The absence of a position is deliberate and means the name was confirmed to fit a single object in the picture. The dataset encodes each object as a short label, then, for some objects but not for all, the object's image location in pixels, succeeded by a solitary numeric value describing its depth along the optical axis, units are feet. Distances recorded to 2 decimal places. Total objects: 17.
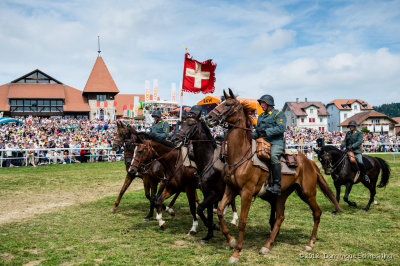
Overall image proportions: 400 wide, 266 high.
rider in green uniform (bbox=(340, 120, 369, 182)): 34.14
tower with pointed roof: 197.36
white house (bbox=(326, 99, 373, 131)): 295.89
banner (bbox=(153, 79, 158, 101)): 163.98
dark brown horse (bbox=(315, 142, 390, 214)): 33.94
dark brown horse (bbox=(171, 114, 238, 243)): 22.20
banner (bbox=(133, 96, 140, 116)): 160.76
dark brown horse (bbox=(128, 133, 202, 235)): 24.62
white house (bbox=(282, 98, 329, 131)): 273.95
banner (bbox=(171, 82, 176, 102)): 171.28
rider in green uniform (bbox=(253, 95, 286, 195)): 19.83
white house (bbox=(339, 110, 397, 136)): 254.68
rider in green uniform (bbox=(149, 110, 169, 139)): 31.97
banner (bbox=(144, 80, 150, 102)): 162.40
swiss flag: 35.50
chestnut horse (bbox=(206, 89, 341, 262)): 18.70
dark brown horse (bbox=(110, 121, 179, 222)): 26.61
